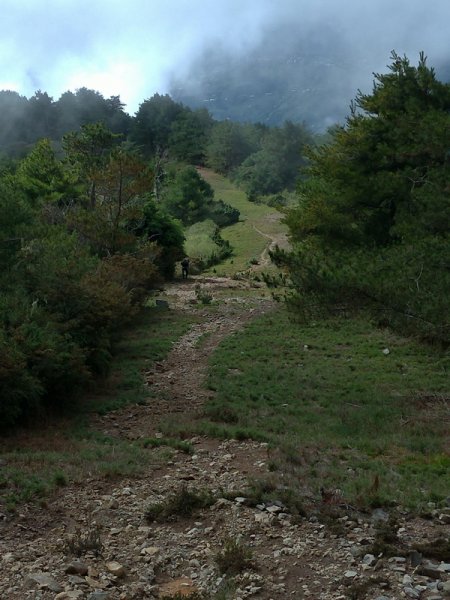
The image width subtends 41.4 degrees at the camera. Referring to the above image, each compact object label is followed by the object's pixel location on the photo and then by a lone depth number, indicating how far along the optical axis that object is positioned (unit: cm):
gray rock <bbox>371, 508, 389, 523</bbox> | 699
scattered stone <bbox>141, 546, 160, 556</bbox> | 644
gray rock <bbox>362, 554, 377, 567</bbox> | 602
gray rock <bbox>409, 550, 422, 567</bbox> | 598
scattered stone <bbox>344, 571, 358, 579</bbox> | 581
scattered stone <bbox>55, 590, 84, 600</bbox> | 544
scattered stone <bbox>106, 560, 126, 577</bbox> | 602
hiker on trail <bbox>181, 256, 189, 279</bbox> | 3534
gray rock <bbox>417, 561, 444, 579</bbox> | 574
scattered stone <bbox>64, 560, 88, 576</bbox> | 596
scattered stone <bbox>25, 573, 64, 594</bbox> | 562
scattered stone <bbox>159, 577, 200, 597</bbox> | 563
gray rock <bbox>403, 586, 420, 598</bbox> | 541
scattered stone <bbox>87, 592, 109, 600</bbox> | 546
